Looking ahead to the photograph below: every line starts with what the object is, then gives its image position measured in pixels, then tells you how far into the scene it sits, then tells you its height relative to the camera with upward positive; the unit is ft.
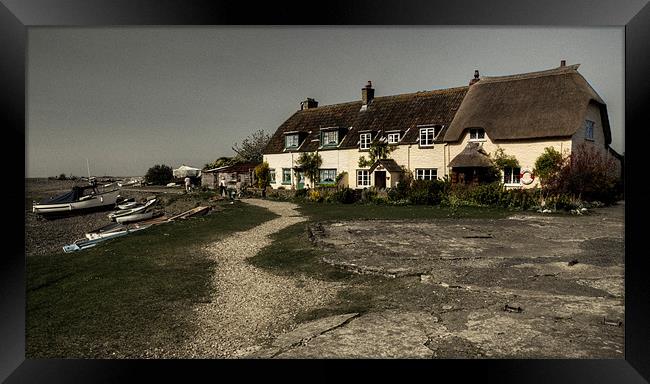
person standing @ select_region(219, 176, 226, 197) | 74.70 +0.64
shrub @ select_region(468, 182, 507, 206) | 47.65 -0.16
